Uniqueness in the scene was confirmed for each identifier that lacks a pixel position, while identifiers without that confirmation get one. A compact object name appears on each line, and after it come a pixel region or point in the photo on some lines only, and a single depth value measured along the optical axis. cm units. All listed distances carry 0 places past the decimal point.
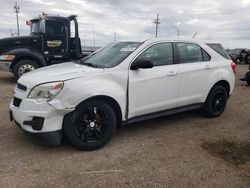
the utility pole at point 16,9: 3729
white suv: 263
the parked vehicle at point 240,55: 1960
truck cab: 682
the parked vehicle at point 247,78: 746
